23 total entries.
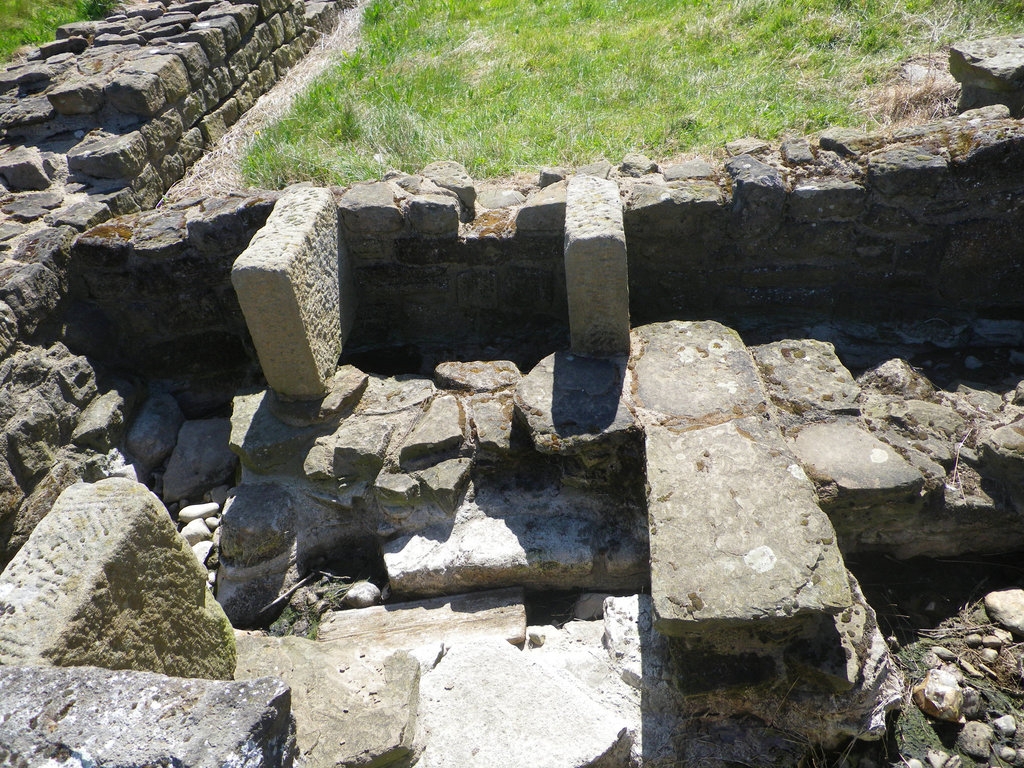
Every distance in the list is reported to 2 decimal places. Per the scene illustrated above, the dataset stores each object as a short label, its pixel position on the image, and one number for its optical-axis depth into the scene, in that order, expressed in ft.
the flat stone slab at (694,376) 9.36
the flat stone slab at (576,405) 9.45
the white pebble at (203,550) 11.46
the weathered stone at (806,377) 9.79
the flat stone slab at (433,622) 9.36
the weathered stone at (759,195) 11.72
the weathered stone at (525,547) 9.76
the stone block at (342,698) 7.34
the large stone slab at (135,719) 4.85
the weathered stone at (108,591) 5.86
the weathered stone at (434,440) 10.39
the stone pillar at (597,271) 9.45
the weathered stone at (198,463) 12.53
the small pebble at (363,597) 10.22
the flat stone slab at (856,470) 8.82
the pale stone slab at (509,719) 7.45
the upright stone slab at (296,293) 9.86
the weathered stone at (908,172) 11.46
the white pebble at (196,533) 11.69
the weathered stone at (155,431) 12.94
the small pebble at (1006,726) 7.98
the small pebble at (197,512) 12.02
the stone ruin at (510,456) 7.16
